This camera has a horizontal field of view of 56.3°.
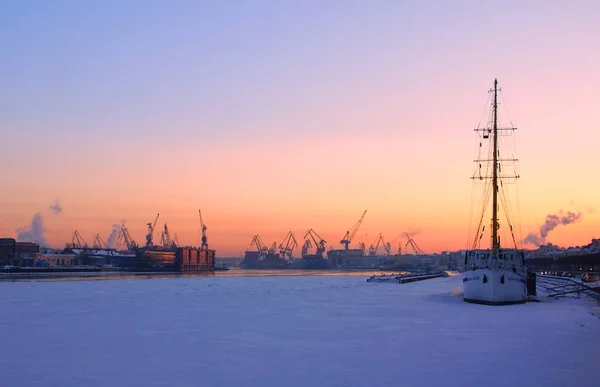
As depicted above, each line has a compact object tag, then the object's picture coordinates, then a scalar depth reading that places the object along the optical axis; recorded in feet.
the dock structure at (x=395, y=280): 370.82
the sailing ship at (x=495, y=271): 166.50
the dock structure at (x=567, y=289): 213.87
